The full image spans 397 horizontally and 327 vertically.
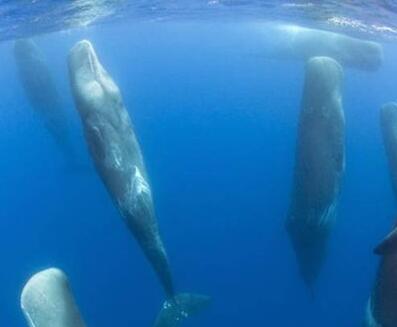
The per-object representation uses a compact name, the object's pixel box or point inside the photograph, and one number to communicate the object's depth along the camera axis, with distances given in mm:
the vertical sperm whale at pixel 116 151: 11906
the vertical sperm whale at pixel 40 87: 21391
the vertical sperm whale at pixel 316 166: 13102
